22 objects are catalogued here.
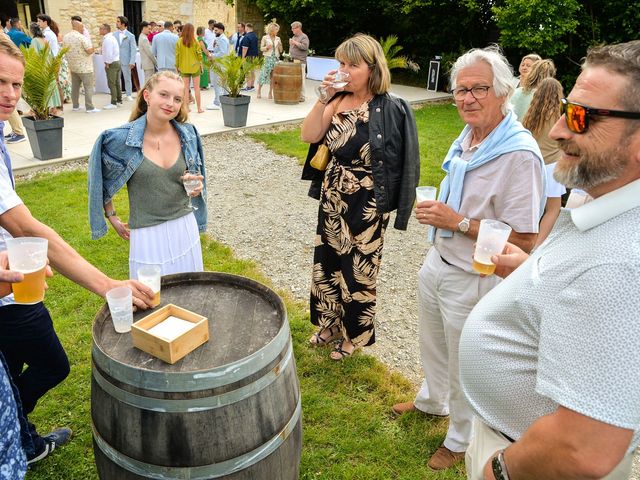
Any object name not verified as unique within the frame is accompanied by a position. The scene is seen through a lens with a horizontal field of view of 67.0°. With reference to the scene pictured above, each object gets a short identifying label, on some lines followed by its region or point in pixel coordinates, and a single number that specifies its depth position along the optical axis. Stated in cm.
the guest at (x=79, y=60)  1046
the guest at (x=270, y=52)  1355
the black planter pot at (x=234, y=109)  1045
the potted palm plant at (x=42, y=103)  727
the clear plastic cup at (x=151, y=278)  223
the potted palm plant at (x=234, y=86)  1028
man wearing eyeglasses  250
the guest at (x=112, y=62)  1130
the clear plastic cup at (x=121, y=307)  206
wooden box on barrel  187
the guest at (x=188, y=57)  1105
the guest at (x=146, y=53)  1202
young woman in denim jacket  314
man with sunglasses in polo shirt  120
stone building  1603
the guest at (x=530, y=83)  511
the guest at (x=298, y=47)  1344
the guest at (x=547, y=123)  417
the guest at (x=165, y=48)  1167
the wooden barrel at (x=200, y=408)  177
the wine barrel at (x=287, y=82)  1294
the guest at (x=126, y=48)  1205
